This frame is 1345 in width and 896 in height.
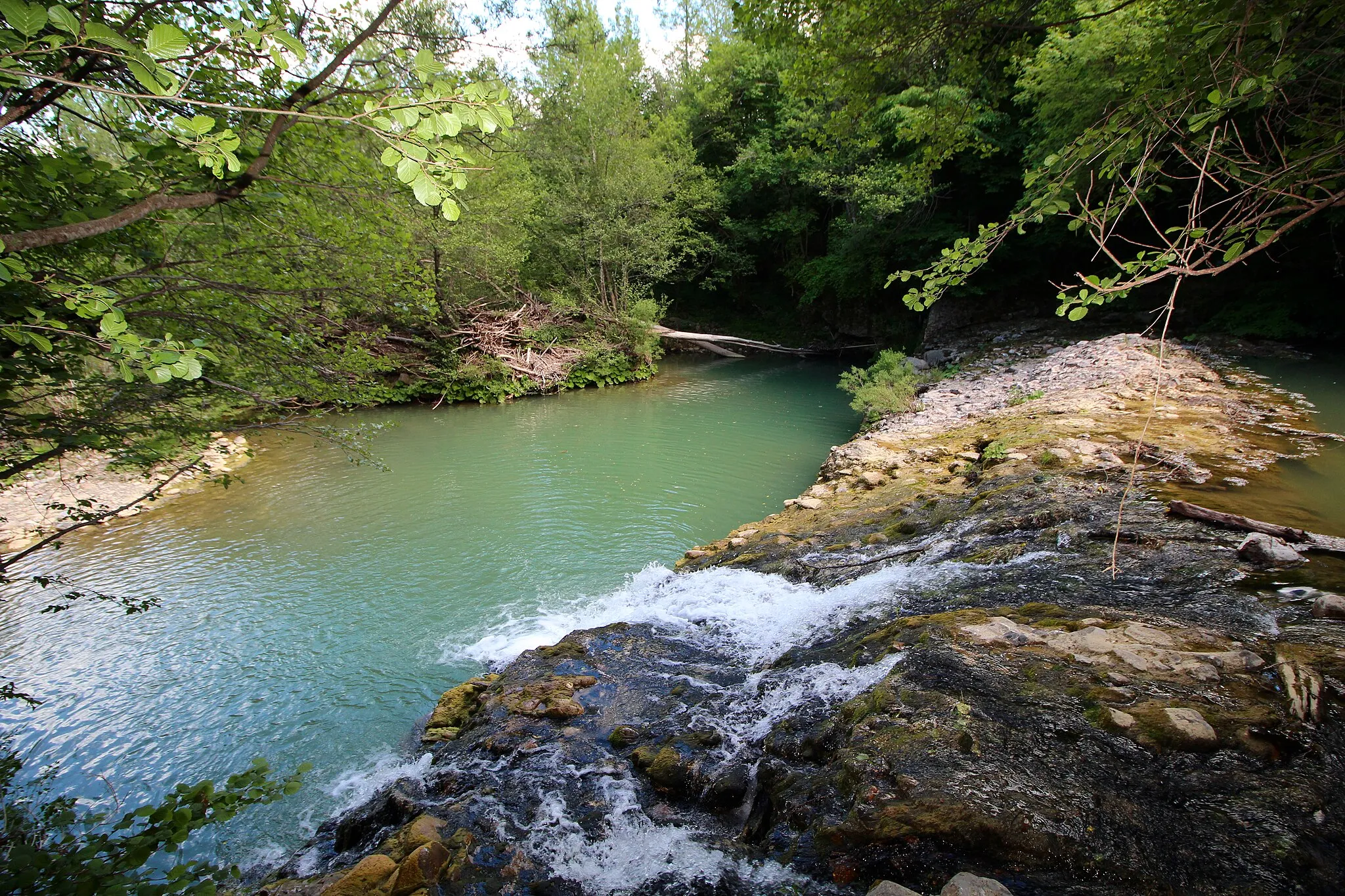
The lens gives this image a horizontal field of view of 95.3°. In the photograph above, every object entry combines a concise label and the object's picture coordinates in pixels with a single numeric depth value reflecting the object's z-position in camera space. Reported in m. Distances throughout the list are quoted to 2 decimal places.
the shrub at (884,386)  12.62
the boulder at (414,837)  3.33
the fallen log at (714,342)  23.83
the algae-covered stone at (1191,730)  2.76
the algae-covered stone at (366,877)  3.00
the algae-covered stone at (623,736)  4.32
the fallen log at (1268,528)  4.26
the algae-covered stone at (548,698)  4.77
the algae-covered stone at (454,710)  5.03
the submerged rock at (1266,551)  4.13
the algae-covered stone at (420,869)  3.07
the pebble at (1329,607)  3.32
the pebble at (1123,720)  2.95
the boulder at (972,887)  2.22
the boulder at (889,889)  2.29
